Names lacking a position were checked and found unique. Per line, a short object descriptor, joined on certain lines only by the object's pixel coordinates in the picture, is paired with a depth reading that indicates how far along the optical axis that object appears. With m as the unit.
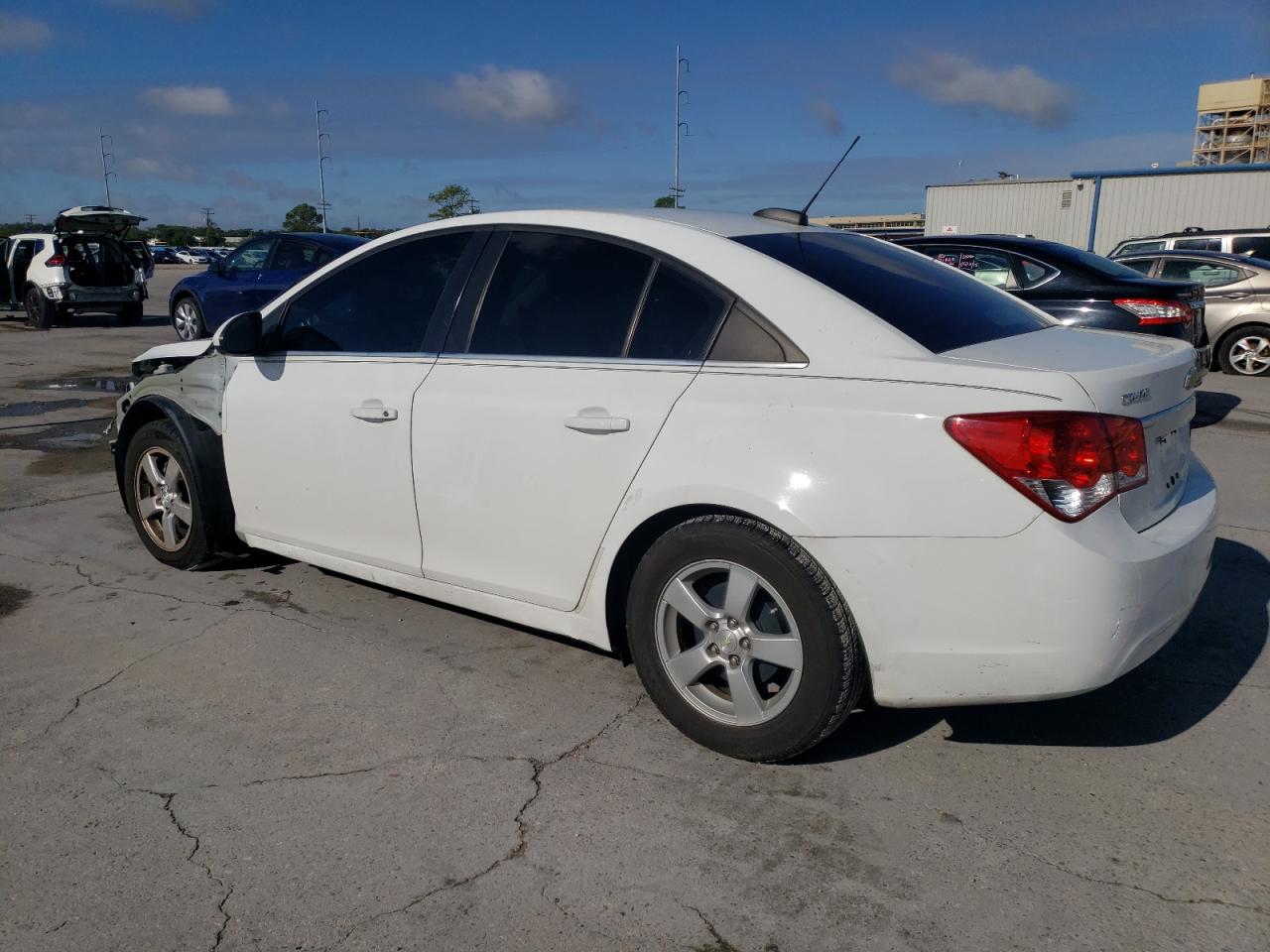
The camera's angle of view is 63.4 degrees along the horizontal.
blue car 12.48
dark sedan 8.06
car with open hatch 18.67
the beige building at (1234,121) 125.75
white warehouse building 29.55
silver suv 16.84
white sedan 2.66
